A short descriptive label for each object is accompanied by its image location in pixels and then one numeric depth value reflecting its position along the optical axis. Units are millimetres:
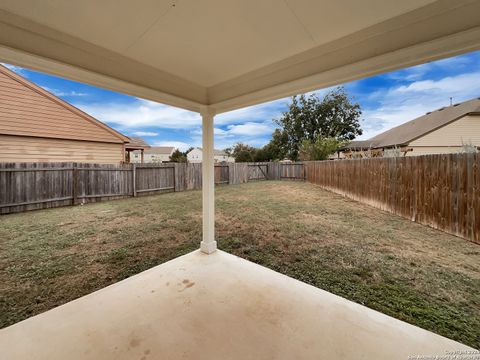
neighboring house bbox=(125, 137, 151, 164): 8984
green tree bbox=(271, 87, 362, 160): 18516
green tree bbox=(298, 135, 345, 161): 12977
